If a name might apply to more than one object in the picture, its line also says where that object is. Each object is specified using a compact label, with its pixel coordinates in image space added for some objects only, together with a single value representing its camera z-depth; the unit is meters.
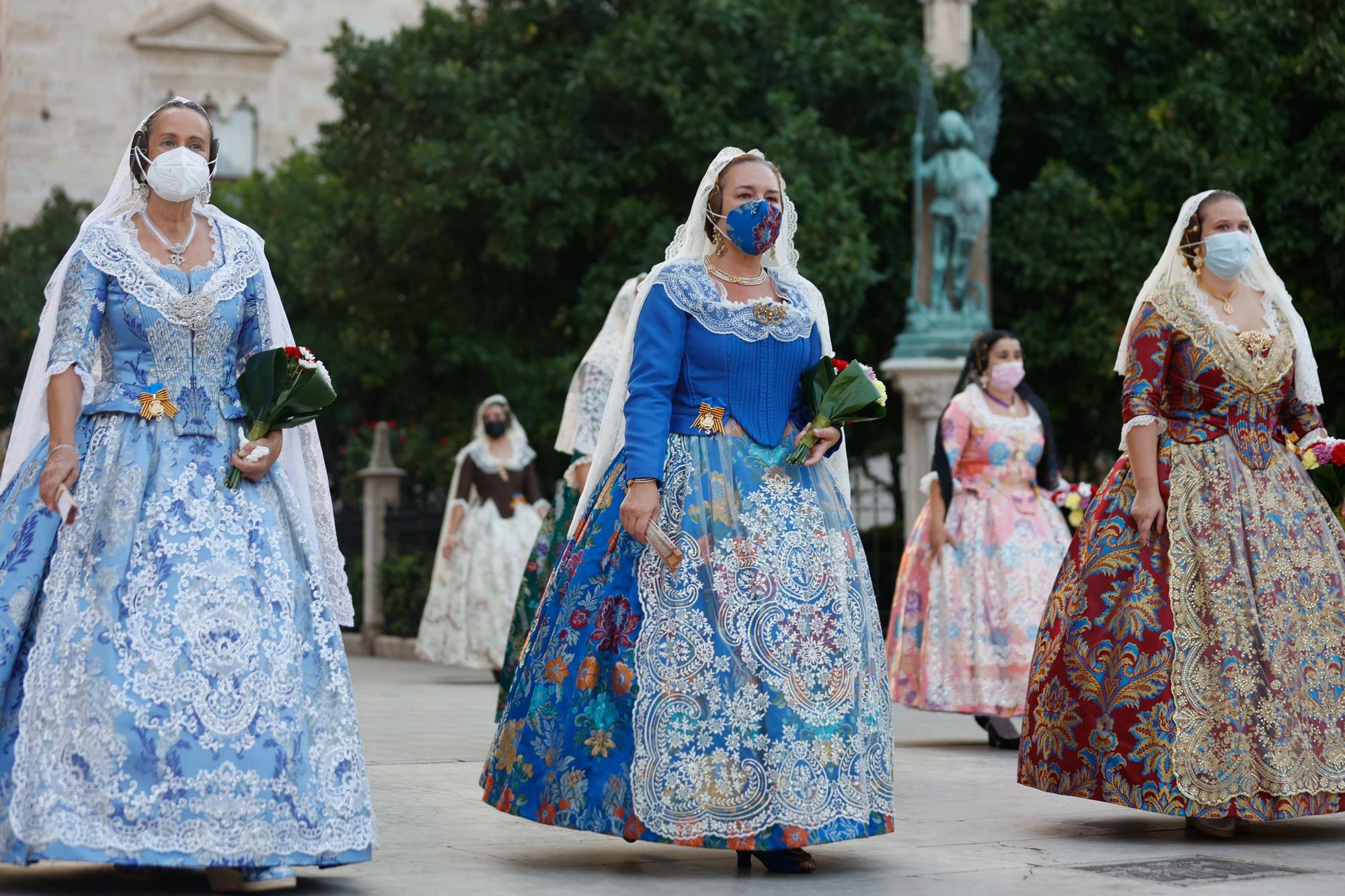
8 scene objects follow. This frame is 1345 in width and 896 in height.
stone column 19.28
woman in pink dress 10.06
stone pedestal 16.64
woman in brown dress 15.27
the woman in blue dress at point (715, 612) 5.66
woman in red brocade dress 6.48
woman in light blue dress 5.11
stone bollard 20.67
